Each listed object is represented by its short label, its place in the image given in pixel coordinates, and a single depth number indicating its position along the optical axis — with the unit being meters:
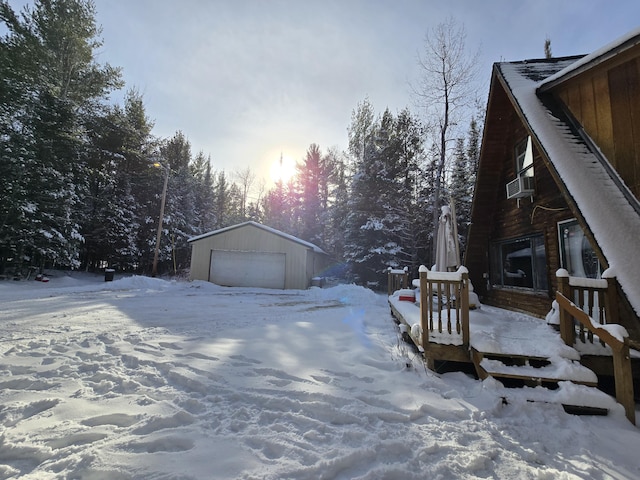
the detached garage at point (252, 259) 15.41
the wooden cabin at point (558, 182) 3.46
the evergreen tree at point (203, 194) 26.28
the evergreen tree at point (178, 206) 20.70
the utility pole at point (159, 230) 15.75
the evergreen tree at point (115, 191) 17.12
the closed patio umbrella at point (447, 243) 5.60
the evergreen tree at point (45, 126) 11.27
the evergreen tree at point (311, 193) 26.39
